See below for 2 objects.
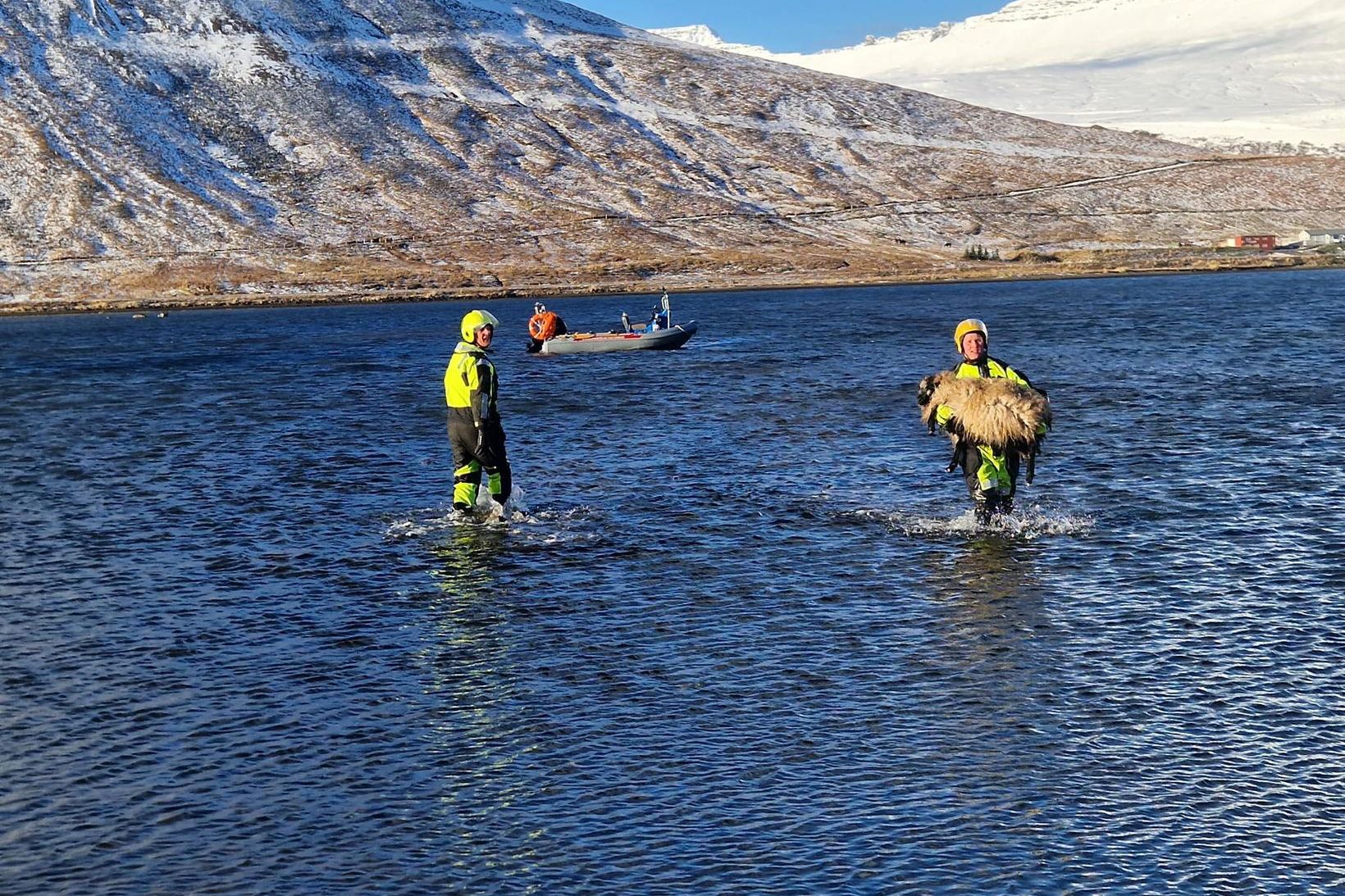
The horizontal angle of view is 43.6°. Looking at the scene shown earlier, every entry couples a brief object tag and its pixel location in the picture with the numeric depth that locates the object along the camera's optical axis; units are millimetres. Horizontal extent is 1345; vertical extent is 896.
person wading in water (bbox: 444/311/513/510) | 20562
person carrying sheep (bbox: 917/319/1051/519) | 18766
